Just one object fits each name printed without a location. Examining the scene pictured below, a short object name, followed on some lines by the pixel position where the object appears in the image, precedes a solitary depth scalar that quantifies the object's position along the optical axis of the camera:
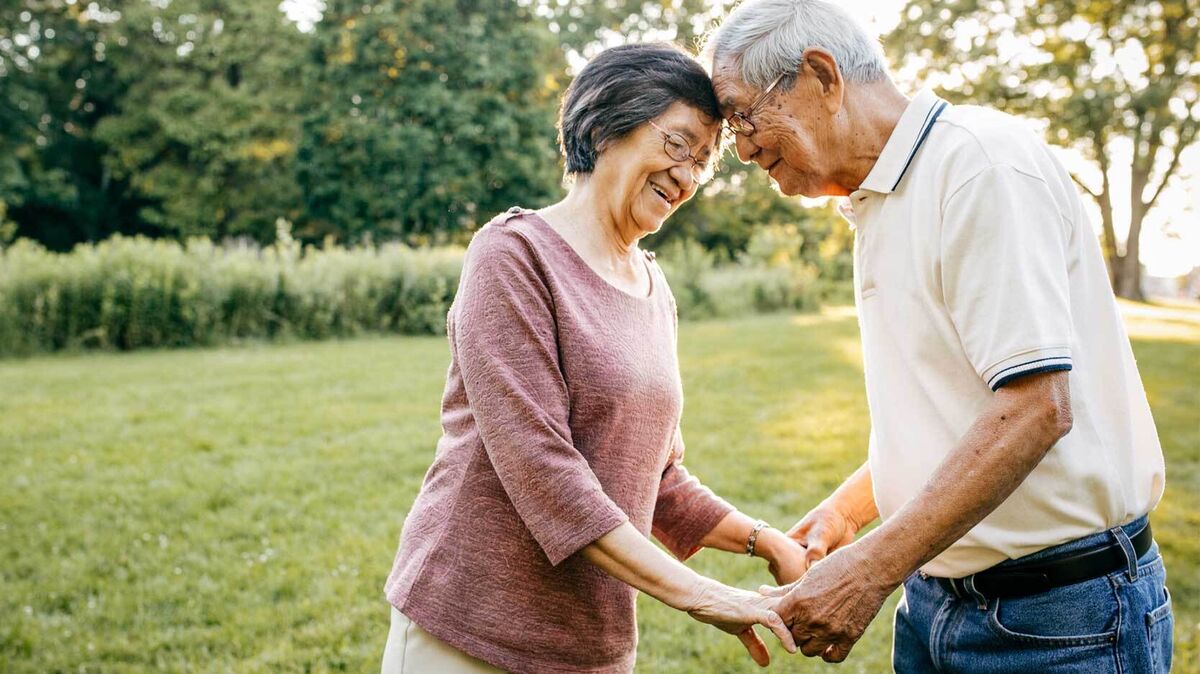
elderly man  1.68
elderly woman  1.94
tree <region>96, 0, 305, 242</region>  31.14
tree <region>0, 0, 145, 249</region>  31.27
